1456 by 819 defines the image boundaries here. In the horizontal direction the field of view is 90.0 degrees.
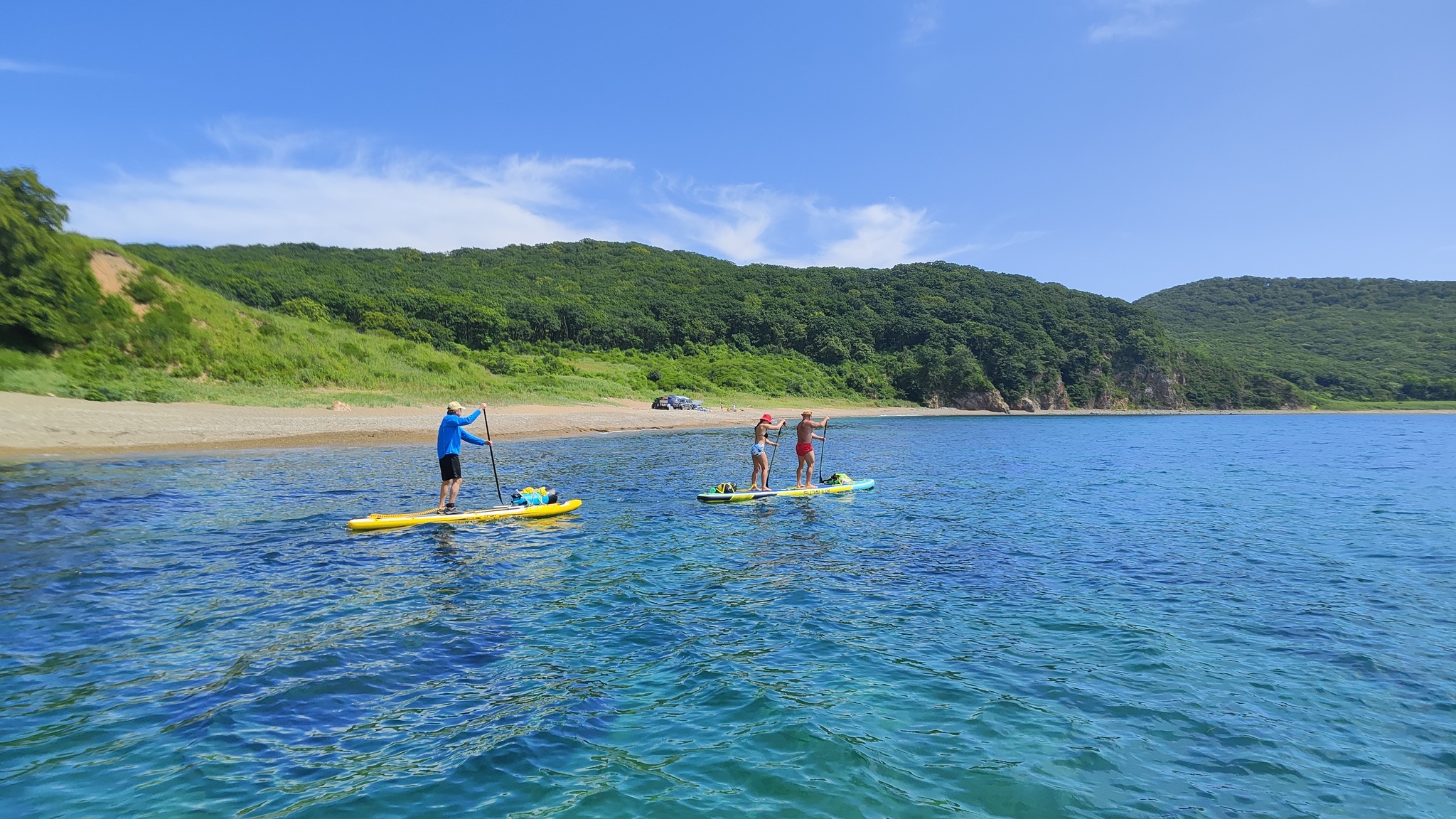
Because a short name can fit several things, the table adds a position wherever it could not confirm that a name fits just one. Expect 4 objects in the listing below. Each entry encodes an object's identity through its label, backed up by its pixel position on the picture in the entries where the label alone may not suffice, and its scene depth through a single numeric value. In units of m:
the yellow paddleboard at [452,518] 15.03
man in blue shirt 16.03
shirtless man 21.28
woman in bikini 20.84
